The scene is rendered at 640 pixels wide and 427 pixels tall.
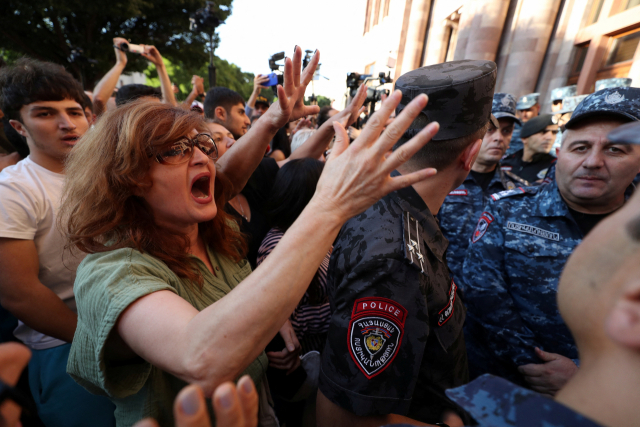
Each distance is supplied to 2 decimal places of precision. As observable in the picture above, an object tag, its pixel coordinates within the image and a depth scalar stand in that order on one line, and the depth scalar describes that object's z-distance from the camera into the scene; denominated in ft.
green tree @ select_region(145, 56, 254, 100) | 77.58
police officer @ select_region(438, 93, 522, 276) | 9.58
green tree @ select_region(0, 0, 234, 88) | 40.47
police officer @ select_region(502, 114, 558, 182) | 14.30
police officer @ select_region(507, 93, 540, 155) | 24.06
